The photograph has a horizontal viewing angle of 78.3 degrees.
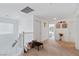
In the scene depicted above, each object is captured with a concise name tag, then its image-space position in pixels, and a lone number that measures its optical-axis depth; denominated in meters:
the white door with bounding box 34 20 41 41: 2.34
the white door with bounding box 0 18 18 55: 2.14
